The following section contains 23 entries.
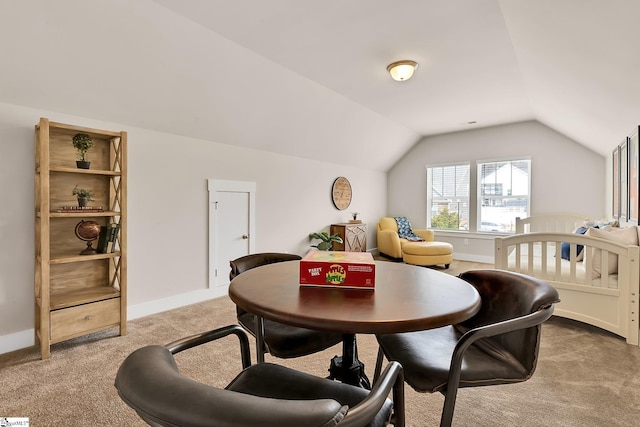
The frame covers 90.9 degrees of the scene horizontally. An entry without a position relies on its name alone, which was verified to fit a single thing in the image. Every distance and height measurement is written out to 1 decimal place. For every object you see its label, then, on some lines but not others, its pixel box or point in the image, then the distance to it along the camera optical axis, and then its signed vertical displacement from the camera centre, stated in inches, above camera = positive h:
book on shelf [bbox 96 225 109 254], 106.7 -9.7
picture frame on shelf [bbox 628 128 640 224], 121.3 +15.7
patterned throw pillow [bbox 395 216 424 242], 239.6 -14.1
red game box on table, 49.4 -9.7
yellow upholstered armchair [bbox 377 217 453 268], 208.1 -24.5
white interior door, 151.5 -6.7
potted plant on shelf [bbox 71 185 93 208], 101.9 +4.7
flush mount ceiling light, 124.6 +57.8
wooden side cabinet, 216.5 -16.8
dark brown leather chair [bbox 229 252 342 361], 56.4 -23.5
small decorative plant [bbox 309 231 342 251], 201.3 -18.0
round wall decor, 228.7 +14.5
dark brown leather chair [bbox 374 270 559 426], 42.7 -22.4
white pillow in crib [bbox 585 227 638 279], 106.6 -8.8
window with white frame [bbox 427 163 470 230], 252.2 +13.5
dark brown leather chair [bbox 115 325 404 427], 18.4 -12.1
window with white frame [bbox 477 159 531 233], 228.2 +14.9
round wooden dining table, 36.4 -12.1
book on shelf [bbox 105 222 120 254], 106.9 -8.7
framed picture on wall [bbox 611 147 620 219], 156.2 +16.9
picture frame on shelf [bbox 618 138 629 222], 136.9 +14.8
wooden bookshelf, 91.6 -10.4
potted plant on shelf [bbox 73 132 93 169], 100.6 +21.2
